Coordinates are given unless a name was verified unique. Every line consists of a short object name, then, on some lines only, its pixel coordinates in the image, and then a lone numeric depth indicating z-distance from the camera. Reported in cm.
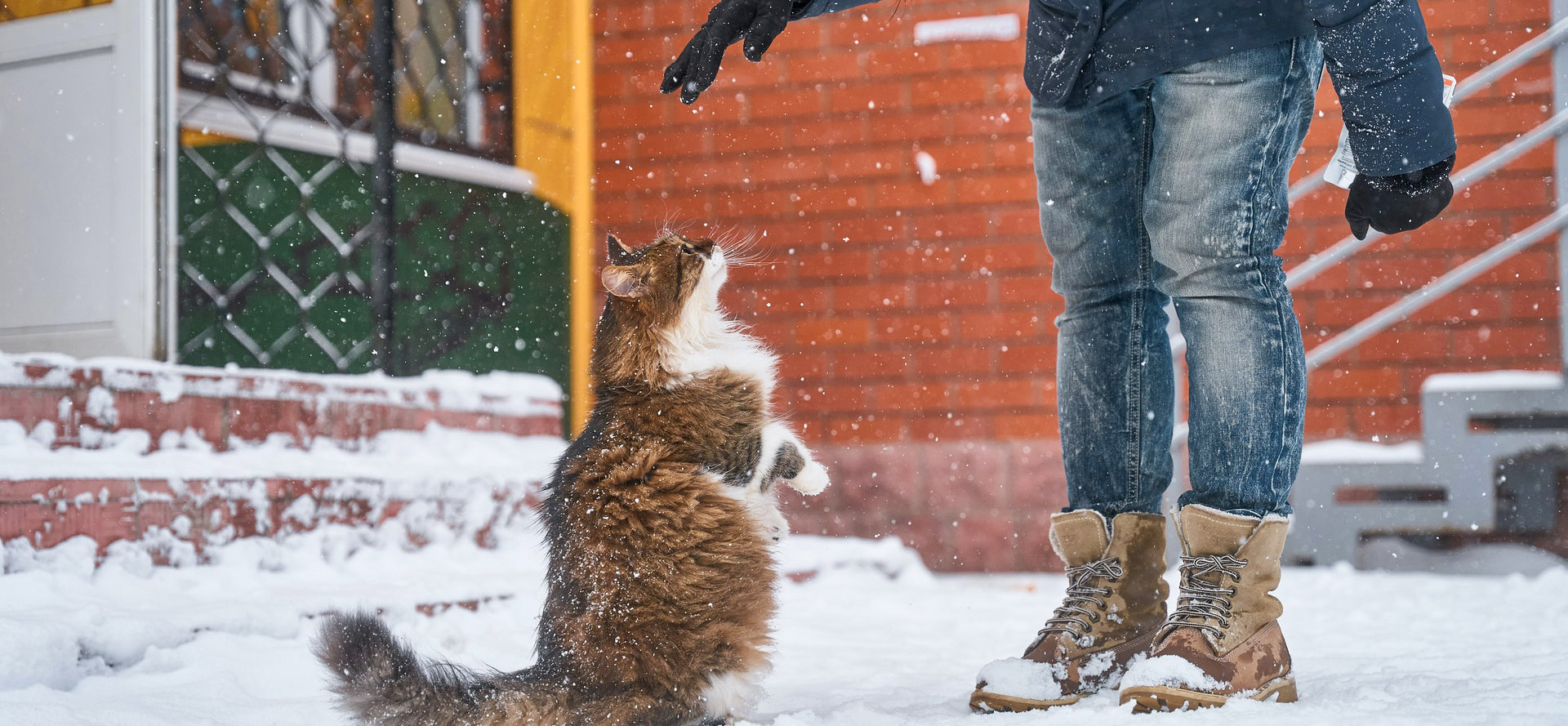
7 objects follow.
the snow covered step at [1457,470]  405
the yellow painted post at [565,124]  561
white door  354
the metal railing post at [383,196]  405
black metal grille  433
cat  159
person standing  171
